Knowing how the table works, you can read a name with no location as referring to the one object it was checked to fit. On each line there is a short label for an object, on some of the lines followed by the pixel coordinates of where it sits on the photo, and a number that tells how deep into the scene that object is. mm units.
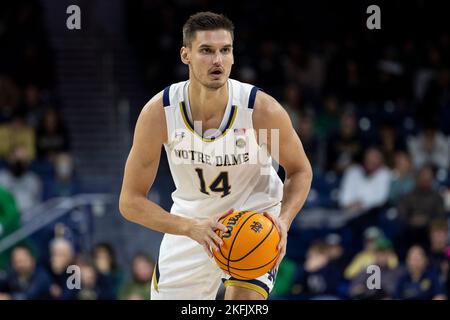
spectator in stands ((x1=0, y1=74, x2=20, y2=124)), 17942
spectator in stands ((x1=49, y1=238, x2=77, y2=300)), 13160
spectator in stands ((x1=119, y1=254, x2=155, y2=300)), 13231
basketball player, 7688
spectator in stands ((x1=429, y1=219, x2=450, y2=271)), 13507
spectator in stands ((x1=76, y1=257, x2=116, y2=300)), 13255
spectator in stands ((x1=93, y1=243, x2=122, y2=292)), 13667
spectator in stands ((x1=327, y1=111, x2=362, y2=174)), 15964
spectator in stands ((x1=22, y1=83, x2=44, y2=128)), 17528
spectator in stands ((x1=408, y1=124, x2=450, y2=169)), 15952
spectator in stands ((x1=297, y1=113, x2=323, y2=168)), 16108
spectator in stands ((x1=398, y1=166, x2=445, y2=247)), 14348
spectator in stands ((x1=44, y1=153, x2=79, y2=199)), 16036
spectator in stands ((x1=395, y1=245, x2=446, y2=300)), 12644
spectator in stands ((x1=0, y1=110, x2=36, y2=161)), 16803
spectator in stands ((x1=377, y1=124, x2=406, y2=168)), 15628
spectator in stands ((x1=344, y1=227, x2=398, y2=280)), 13603
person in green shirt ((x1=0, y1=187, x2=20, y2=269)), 15041
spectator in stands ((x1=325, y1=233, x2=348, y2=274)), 13806
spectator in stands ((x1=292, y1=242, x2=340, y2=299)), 13327
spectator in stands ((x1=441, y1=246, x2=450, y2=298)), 13013
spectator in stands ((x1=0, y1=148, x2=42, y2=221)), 16036
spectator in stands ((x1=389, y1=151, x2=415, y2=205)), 15149
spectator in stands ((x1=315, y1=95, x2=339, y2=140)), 16863
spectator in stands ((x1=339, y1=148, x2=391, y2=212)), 15353
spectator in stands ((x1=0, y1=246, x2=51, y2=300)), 13176
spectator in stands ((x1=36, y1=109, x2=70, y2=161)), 16779
